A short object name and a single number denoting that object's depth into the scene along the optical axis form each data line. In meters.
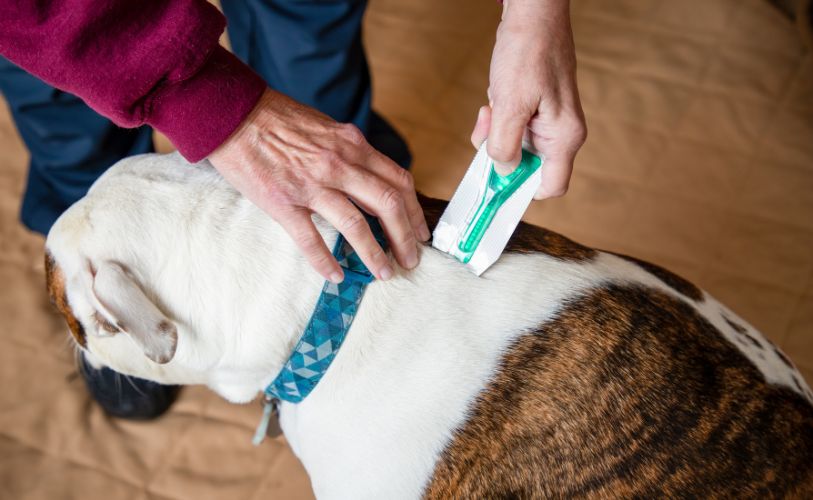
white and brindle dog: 1.20
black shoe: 1.83
